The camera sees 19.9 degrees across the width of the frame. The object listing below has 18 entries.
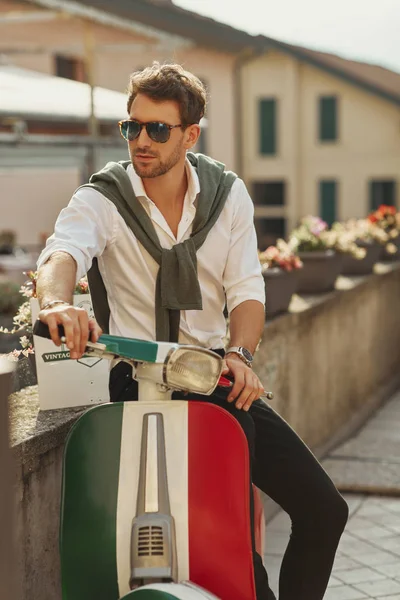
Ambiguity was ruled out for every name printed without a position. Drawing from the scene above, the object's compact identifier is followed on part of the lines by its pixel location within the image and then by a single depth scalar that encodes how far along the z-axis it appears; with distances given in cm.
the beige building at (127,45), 1051
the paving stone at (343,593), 375
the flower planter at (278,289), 505
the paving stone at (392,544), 426
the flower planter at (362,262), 759
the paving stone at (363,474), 513
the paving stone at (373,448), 579
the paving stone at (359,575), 394
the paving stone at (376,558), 412
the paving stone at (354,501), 487
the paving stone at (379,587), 379
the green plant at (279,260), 539
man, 258
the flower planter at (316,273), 624
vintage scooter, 221
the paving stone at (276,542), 427
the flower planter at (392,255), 906
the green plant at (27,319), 322
